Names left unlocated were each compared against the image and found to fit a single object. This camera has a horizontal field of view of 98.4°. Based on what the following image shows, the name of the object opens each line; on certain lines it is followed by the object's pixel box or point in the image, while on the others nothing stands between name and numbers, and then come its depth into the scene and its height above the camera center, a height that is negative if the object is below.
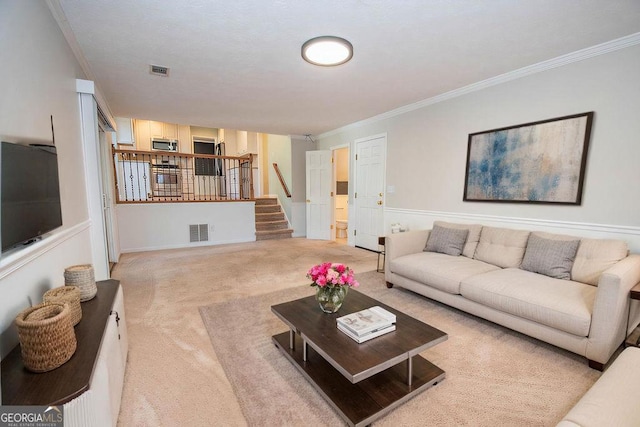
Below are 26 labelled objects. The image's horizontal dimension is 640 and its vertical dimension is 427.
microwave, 8.61 +1.31
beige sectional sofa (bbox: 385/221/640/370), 1.74 -0.74
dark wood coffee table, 1.38 -0.90
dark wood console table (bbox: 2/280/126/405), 0.90 -0.70
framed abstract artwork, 2.55 +0.29
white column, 2.58 +0.17
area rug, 1.44 -1.17
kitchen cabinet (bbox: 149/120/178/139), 8.55 +1.74
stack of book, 1.55 -0.80
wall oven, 7.50 +0.14
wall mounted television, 1.12 -0.04
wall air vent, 5.58 -0.95
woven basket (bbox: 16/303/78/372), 1.02 -0.59
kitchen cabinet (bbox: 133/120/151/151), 8.41 +1.55
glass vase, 1.77 -0.70
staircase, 6.29 -0.82
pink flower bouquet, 1.71 -0.55
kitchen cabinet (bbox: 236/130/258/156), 8.61 +1.39
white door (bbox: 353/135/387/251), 4.76 -0.04
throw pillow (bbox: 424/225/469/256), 3.11 -0.59
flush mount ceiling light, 2.26 +1.17
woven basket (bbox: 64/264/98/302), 1.62 -0.56
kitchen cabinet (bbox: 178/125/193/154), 8.98 +1.53
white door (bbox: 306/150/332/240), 6.04 -0.15
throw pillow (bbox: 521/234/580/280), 2.30 -0.57
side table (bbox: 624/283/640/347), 1.73 -1.11
